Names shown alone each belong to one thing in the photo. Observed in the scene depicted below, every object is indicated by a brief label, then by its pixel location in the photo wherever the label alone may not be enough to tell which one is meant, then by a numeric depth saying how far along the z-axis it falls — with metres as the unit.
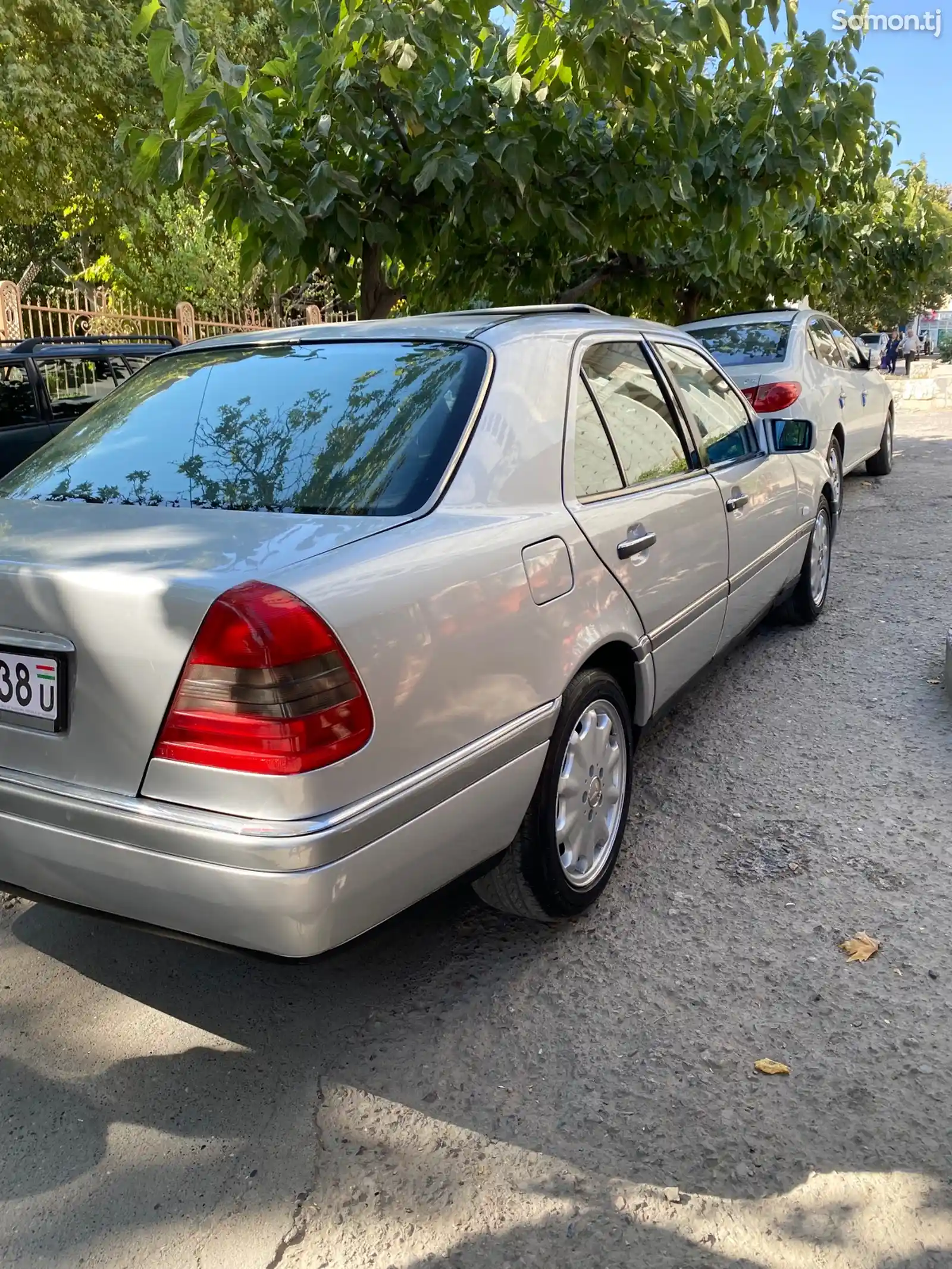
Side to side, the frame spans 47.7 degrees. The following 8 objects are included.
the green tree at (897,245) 14.13
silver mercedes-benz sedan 2.06
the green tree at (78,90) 15.45
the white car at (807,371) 7.62
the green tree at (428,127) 5.28
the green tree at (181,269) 26.66
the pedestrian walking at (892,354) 42.56
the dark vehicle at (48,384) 7.89
